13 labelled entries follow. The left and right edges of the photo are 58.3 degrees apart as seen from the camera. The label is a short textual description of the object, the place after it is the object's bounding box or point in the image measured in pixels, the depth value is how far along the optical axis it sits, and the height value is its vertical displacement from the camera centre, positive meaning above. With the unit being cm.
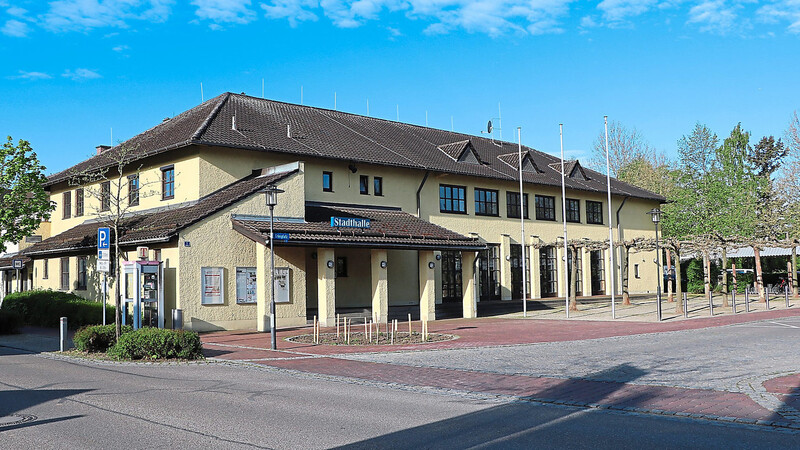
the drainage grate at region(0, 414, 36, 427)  867 -179
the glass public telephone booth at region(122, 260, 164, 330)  2138 -53
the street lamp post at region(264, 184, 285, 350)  1783 +175
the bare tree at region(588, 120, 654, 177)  6241 +912
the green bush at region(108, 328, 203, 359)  1564 -160
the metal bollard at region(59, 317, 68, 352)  1808 -150
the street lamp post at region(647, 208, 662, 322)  3091 +197
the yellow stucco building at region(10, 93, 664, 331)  2347 +208
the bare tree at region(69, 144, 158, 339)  2772 +362
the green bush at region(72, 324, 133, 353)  1705 -156
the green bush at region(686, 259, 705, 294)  4800 -119
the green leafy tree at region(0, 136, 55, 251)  2698 +329
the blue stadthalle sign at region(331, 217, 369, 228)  2511 +159
